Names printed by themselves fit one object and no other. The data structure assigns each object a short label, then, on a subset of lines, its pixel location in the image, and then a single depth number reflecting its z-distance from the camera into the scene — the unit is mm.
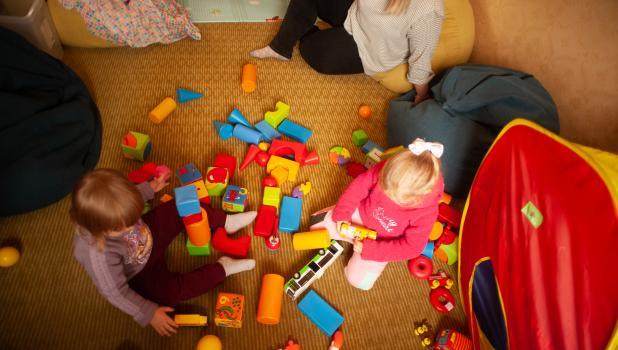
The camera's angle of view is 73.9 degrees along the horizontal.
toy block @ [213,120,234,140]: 1438
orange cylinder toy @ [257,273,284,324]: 1077
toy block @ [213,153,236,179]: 1346
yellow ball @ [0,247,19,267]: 1108
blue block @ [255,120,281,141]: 1446
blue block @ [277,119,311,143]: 1459
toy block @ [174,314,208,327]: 1042
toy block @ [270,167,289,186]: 1332
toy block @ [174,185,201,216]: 1052
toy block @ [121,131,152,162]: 1293
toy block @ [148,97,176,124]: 1437
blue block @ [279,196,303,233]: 1248
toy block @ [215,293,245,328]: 1059
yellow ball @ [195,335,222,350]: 1005
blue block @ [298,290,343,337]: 1103
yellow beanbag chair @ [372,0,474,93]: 1544
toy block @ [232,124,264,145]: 1409
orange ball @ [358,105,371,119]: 1571
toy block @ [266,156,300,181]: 1354
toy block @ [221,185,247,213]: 1251
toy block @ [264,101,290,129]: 1486
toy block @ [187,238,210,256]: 1158
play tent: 736
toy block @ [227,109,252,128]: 1461
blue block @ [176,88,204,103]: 1524
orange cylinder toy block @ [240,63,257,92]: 1576
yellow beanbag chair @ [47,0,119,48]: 1533
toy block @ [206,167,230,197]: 1267
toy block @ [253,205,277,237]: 1233
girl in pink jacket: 866
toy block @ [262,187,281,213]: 1291
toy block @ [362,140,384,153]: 1445
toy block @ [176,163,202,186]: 1270
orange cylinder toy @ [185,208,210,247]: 1078
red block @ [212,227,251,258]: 1187
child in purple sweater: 805
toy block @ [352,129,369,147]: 1487
